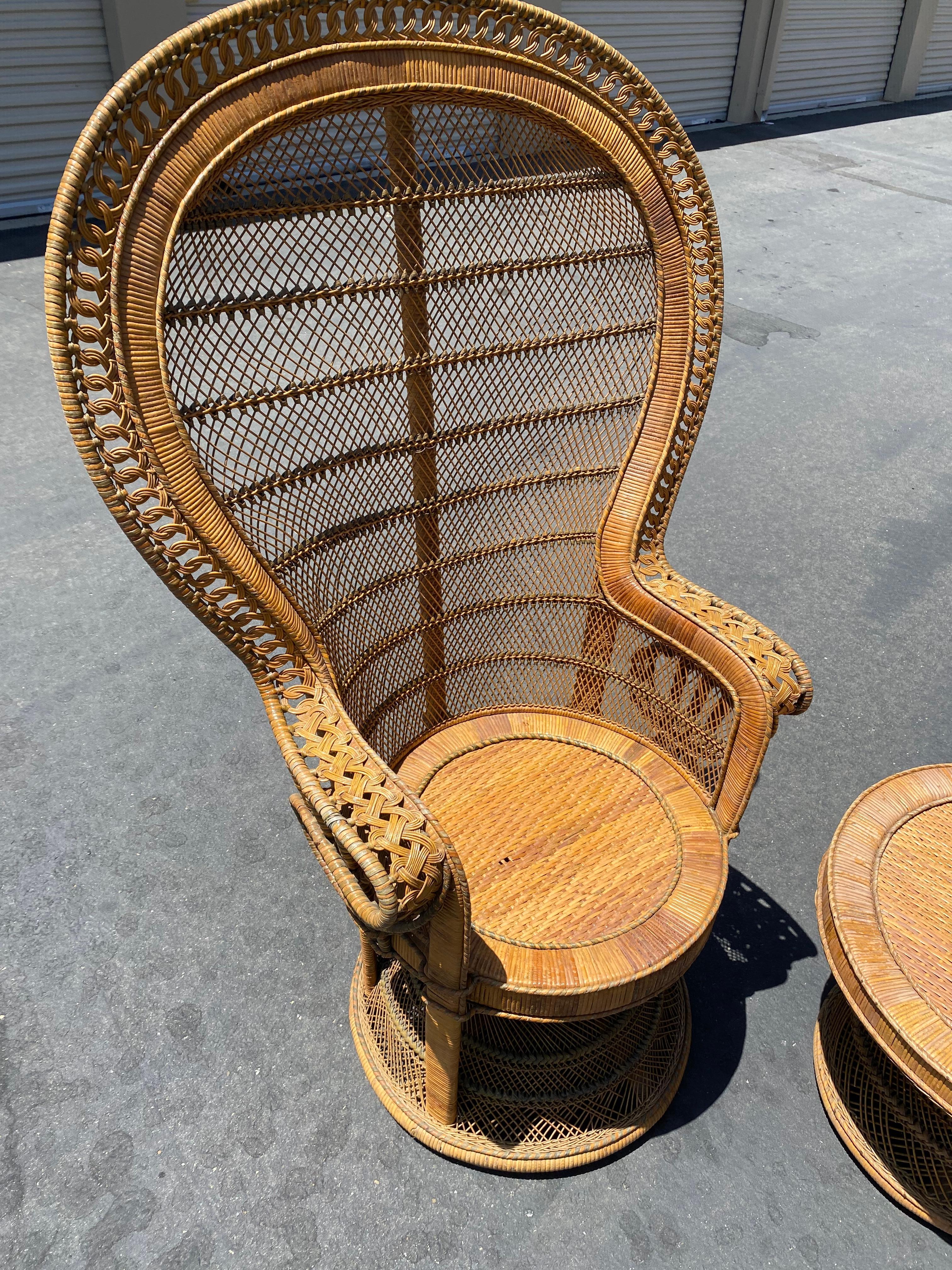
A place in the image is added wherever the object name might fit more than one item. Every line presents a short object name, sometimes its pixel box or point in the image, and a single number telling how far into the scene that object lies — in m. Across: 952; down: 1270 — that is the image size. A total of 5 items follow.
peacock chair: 1.16
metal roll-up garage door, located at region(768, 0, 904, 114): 9.34
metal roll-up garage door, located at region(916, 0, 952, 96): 10.87
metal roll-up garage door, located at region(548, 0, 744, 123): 7.62
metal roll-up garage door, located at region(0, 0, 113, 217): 5.36
